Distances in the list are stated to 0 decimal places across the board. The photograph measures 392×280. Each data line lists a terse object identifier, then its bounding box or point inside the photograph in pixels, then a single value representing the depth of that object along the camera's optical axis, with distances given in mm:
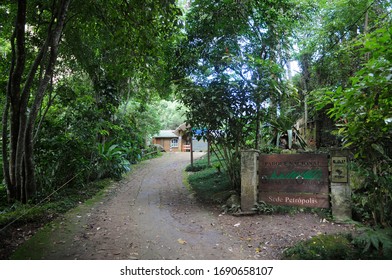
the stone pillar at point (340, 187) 4879
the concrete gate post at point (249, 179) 5773
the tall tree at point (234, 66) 6383
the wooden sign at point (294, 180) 5207
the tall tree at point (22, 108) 5309
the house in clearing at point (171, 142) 36156
